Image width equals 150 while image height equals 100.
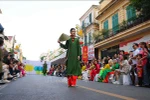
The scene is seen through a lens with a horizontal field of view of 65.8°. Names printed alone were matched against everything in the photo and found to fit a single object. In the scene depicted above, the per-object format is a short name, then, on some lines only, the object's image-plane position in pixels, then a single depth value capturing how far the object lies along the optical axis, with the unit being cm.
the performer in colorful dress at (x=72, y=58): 368
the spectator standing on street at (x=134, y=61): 475
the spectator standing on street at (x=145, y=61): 425
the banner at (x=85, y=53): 1440
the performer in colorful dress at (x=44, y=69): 1539
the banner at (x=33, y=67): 2038
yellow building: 876
